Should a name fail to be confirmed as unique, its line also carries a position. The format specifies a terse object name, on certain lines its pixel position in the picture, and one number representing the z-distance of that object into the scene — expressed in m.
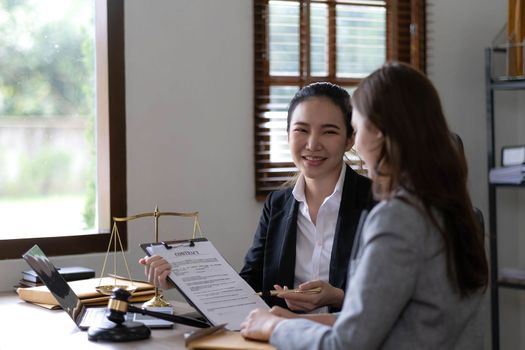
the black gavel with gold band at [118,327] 2.11
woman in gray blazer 1.46
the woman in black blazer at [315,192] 2.58
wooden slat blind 3.52
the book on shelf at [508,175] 3.64
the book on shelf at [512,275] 3.74
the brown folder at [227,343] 1.70
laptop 2.28
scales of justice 2.58
